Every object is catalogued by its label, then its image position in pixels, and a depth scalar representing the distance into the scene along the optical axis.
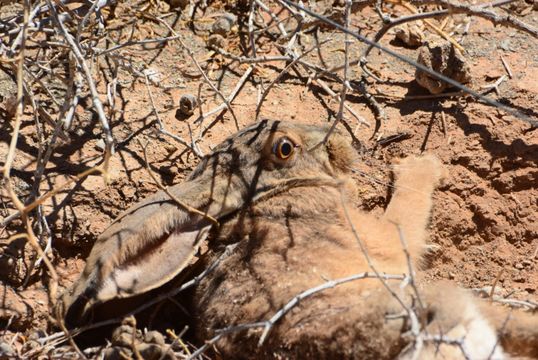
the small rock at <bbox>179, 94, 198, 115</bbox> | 6.47
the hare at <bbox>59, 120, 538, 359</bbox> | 4.37
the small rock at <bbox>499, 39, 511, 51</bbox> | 6.97
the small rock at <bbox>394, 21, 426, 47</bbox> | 7.01
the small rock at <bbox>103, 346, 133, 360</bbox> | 5.01
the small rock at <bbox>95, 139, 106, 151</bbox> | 6.29
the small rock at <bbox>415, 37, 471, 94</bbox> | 6.38
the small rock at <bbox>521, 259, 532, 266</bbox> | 6.02
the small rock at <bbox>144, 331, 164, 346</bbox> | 5.07
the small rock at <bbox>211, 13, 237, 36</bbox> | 7.13
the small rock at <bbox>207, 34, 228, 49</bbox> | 7.05
